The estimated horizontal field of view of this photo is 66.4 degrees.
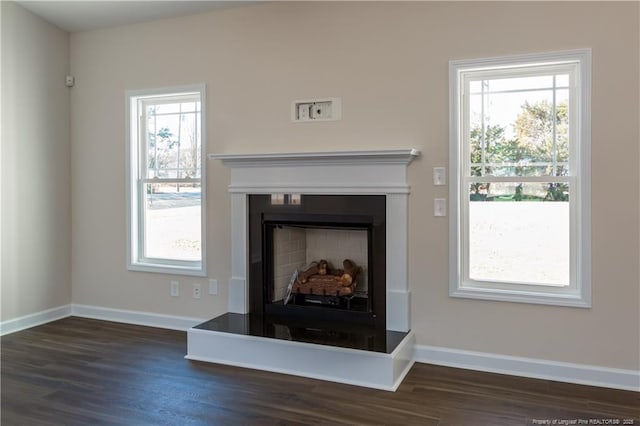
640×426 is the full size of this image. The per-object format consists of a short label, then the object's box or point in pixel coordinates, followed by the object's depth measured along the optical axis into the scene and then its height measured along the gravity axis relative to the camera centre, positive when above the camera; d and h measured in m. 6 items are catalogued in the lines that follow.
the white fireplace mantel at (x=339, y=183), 3.47 +0.20
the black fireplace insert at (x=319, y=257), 3.59 -0.39
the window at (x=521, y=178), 3.14 +0.20
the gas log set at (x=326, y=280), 3.76 -0.55
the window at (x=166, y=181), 4.27 +0.26
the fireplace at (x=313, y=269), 3.23 -0.47
